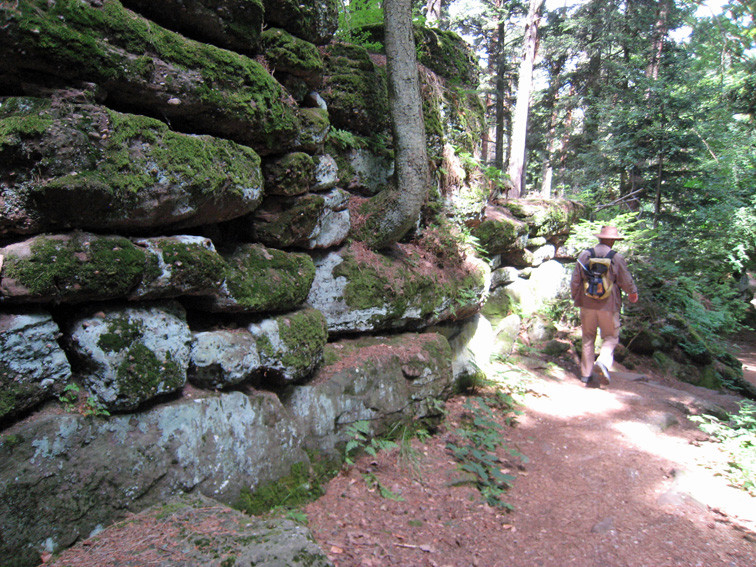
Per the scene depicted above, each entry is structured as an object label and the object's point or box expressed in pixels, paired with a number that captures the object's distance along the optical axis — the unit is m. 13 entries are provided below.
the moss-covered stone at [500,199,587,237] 10.73
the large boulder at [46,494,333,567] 2.34
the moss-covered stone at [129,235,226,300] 3.16
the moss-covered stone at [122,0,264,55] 3.57
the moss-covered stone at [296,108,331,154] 4.66
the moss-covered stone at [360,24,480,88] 7.67
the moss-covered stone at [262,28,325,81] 4.45
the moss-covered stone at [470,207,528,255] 8.86
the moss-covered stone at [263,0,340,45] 4.57
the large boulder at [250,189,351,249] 4.45
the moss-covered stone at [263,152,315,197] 4.39
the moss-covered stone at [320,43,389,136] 5.89
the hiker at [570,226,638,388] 7.75
